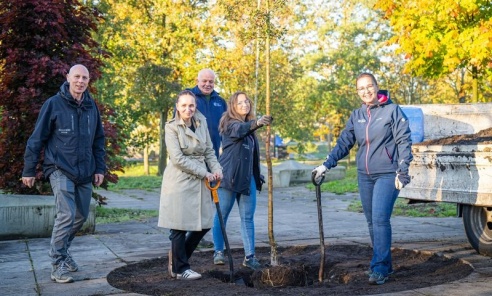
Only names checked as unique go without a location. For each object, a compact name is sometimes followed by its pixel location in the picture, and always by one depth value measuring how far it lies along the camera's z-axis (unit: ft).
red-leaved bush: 34.09
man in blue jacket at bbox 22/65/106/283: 22.06
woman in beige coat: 20.97
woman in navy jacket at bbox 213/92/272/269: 23.54
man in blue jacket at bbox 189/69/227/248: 25.58
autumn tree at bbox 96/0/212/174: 97.25
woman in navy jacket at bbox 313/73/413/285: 20.42
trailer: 22.63
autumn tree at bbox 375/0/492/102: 51.70
